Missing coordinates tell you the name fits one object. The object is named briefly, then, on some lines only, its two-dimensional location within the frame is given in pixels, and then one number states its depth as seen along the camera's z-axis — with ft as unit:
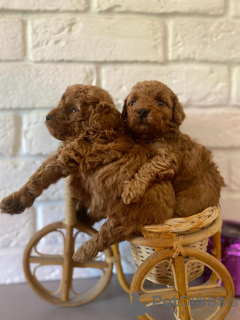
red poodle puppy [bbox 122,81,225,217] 1.92
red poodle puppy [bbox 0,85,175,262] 1.87
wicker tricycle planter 1.91
